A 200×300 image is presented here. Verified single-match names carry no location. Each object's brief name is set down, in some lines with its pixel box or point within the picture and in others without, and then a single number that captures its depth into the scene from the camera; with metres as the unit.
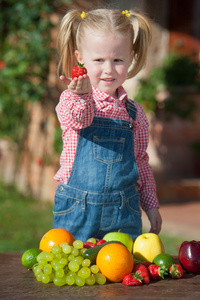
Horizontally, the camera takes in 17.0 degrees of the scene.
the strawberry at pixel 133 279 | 1.48
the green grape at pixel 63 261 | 1.49
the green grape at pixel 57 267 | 1.48
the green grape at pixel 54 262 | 1.49
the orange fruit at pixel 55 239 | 1.61
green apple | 1.66
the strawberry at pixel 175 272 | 1.52
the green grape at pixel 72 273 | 1.48
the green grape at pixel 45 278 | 1.47
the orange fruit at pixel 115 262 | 1.49
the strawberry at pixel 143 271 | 1.49
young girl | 1.80
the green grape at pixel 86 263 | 1.50
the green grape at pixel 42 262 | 1.50
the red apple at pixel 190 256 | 1.58
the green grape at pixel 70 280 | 1.46
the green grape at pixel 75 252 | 1.52
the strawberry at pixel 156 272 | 1.51
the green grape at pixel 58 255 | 1.52
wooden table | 1.41
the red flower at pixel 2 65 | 5.98
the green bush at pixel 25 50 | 5.70
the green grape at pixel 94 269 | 1.50
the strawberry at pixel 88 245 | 1.63
